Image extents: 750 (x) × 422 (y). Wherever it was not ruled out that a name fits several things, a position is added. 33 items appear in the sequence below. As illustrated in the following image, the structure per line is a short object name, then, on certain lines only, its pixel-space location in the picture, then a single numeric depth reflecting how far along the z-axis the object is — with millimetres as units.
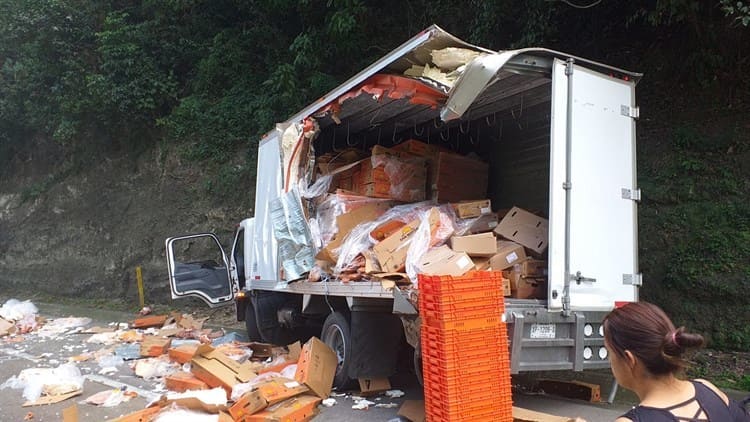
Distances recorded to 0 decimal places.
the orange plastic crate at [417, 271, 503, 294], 3854
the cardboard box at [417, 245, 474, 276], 4555
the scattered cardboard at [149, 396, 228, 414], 4867
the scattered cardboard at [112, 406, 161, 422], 4637
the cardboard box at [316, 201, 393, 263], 6168
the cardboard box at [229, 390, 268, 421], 4672
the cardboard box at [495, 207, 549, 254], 5137
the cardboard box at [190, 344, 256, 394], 5512
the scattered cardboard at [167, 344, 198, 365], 7164
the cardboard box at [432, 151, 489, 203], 6953
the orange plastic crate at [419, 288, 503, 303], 3838
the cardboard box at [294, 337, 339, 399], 5395
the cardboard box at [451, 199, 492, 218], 5730
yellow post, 15082
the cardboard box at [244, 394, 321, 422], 4621
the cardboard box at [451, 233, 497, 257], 4902
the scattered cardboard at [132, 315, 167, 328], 11125
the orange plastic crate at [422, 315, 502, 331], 3820
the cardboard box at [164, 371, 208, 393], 5578
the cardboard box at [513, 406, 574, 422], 3920
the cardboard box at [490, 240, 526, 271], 4848
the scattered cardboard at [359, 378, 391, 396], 5605
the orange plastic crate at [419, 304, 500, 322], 3822
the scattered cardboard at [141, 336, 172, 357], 8008
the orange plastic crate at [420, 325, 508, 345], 3809
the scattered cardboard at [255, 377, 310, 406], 4961
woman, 1550
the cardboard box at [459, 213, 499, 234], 5581
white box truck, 4383
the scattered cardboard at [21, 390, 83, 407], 5836
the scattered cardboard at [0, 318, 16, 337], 11094
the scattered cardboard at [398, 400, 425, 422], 4536
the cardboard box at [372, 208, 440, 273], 5117
